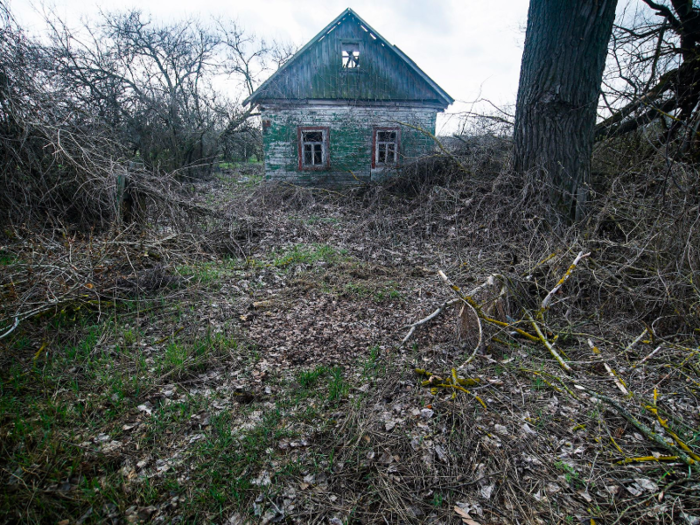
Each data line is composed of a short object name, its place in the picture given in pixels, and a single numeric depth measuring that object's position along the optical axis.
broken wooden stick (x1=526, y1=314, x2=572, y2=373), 3.01
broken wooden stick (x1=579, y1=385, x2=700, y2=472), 2.07
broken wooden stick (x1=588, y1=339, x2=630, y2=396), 2.69
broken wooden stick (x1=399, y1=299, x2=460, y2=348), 3.61
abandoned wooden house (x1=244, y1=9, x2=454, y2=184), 12.12
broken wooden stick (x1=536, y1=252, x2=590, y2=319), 3.53
